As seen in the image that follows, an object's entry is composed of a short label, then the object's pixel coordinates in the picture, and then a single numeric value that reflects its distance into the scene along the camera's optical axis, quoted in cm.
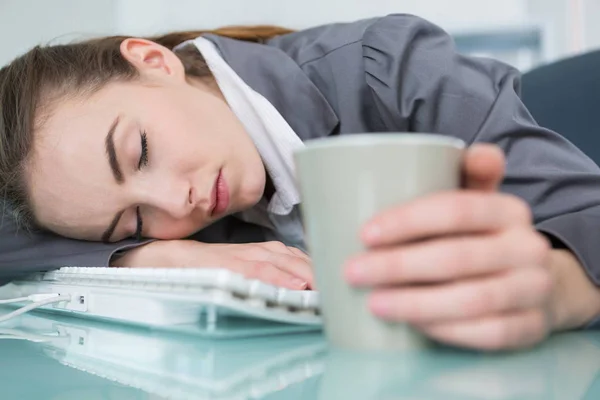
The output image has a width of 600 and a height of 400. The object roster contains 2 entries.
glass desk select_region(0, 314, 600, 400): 32
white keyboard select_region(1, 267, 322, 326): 45
